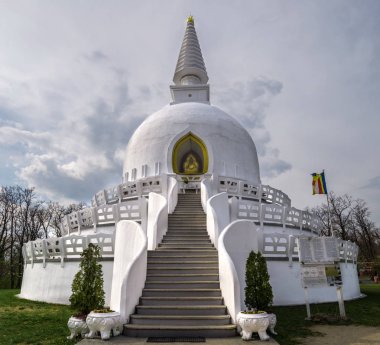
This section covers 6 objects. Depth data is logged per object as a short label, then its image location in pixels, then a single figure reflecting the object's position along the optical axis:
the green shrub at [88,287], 7.37
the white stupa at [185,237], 8.00
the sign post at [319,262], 9.77
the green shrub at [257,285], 7.53
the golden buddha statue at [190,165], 23.83
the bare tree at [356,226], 40.48
